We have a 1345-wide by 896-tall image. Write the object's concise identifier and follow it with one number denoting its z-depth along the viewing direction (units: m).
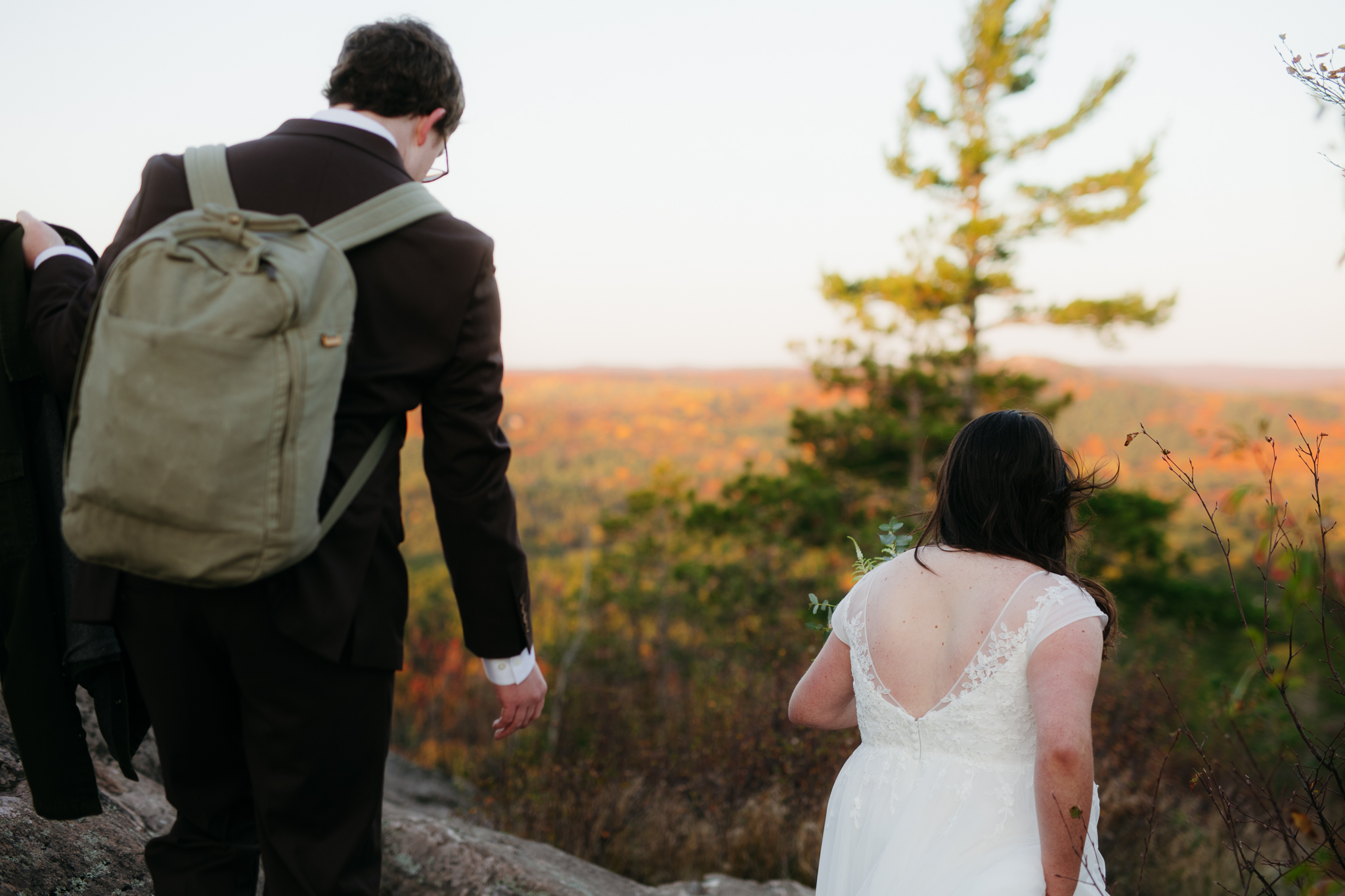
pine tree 10.71
